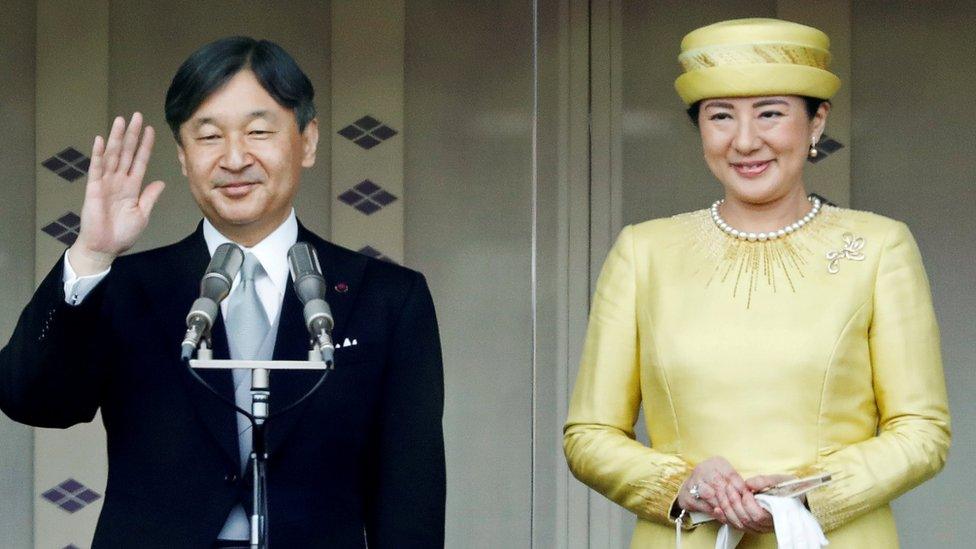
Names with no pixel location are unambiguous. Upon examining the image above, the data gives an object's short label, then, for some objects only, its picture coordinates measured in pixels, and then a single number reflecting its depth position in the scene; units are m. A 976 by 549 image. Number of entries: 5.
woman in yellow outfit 8.70
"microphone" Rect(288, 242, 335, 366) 7.62
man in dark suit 8.38
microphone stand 7.68
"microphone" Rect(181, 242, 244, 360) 7.58
